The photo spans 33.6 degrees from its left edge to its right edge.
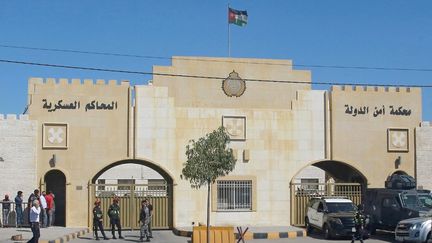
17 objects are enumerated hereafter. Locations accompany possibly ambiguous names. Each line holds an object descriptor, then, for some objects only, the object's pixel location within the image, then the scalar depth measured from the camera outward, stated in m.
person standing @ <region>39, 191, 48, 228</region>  29.56
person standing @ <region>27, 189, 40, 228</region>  27.48
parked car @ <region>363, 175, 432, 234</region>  27.14
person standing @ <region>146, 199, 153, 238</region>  27.42
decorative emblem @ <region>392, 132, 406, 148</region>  35.69
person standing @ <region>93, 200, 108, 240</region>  27.62
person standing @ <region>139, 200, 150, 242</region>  26.95
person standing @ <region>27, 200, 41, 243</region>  21.98
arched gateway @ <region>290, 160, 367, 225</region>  34.56
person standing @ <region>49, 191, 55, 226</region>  31.38
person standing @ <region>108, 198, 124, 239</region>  27.98
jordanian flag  35.91
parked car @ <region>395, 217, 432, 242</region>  23.08
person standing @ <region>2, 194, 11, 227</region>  30.86
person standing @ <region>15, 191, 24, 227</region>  30.36
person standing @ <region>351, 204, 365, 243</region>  23.11
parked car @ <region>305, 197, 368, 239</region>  27.20
